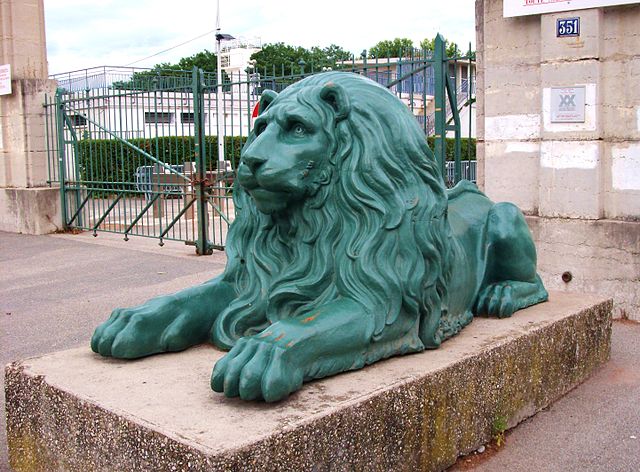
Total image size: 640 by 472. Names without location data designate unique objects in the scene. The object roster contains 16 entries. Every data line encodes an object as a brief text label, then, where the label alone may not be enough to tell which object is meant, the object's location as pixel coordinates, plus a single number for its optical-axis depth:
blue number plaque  6.57
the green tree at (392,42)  63.17
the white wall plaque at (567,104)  6.63
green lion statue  3.05
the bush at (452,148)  15.74
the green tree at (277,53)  57.84
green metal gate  8.14
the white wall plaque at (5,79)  12.82
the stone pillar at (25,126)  12.79
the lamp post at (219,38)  29.20
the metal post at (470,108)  7.71
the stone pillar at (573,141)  6.50
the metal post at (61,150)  12.91
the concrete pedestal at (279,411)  2.56
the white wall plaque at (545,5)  6.41
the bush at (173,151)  18.73
